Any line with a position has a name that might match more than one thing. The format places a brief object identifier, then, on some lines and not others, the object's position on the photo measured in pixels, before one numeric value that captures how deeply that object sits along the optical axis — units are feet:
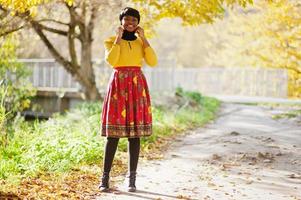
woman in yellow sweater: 27.33
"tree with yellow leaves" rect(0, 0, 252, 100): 44.46
